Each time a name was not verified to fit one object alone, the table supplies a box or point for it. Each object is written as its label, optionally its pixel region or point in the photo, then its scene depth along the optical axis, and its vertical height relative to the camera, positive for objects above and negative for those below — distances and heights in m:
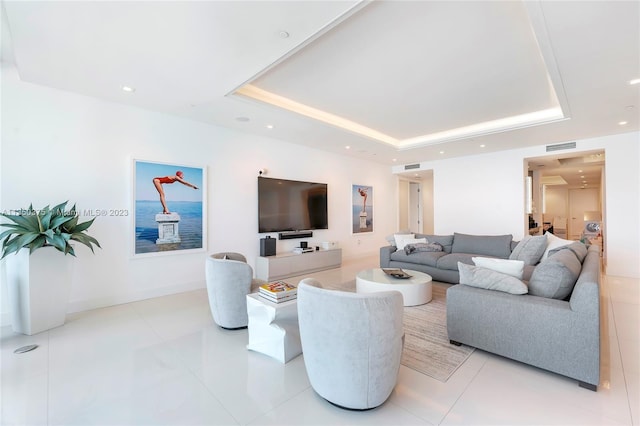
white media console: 5.07 -0.97
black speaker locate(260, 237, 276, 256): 5.20 -0.60
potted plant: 2.87 -0.52
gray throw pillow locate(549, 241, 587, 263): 2.92 -0.42
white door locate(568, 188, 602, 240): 12.15 +0.25
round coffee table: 3.61 -0.95
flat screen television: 5.37 +0.18
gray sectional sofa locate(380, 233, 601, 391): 1.95 -0.80
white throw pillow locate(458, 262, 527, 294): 2.34 -0.60
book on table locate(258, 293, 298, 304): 2.44 -0.75
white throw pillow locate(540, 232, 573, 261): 3.49 -0.41
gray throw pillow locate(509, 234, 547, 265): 3.77 -0.53
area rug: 2.27 -1.24
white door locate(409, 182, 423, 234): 10.45 +0.21
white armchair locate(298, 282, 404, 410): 1.63 -0.78
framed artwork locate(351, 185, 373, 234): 7.34 +0.11
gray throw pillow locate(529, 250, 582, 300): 2.25 -0.55
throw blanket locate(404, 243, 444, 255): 5.28 -0.67
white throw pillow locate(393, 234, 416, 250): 5.57 -0.52
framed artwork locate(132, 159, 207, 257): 3.98 +0.10
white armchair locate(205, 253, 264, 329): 2.89 -0.78
